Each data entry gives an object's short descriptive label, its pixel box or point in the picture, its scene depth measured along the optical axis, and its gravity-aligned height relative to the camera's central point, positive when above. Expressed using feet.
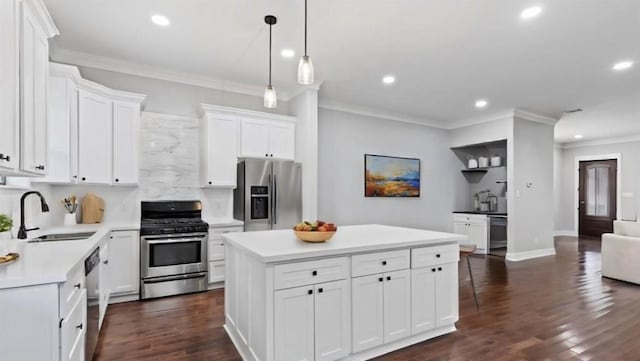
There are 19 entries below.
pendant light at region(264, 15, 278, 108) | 9.38 +2.34
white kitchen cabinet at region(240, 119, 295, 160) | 14.95 +1.92
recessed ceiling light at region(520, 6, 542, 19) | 9.30 +4.83
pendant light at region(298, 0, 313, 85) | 7.85 +2.60
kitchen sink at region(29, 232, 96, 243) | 9.12 -1.71
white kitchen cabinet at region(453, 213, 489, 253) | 22.07 -3.27
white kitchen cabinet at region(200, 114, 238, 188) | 14.19 +1.24
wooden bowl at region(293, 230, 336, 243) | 7.82 -1.33
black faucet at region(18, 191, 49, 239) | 8.43 -0.90
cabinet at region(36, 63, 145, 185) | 10.78 +1.71
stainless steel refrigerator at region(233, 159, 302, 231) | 14.65 -0.71
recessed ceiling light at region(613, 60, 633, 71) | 12.97 +4.64
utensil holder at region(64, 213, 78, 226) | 11.89 -1.44
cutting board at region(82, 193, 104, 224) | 12.57 -1.14
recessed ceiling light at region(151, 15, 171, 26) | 10.04 +4.91
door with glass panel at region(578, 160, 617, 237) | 29.84 -1.51
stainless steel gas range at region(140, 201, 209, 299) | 12.39 -2.88
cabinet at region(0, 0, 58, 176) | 5.81 +1.83
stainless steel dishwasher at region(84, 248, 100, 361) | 7.11 -2.77
